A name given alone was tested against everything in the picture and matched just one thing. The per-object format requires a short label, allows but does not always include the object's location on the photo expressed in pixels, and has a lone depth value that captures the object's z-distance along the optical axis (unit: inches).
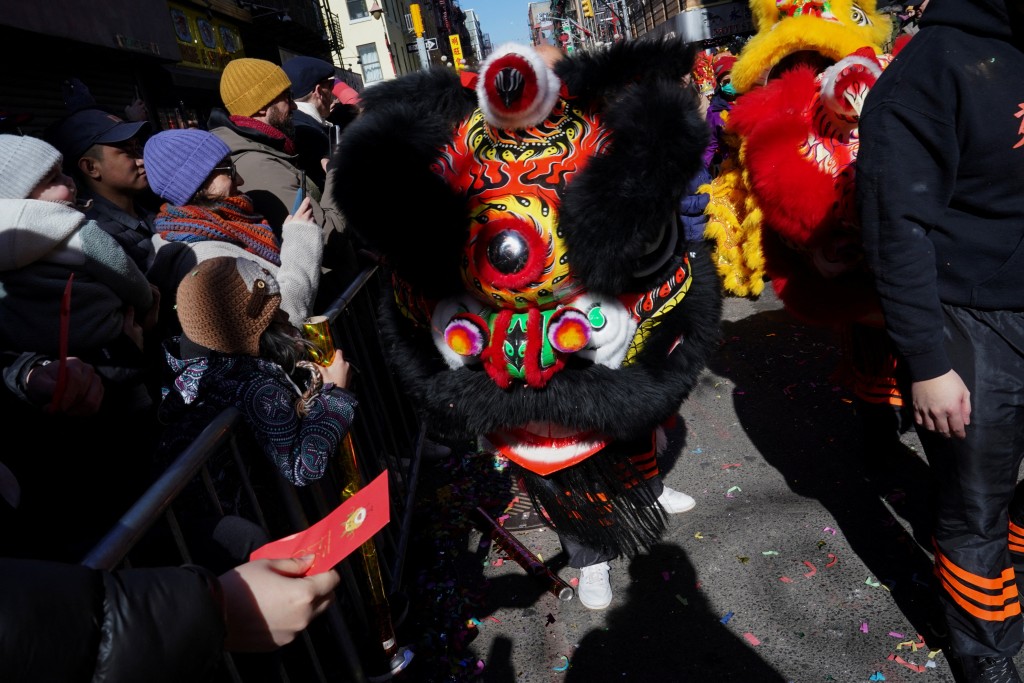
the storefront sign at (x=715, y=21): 762.8
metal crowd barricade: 51.2
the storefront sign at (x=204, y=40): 532.1
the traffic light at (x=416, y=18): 912.9
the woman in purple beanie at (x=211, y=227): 87.4
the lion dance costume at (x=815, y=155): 94.7
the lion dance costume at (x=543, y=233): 67.1
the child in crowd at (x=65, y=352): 62.5
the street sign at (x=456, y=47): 1255.5
